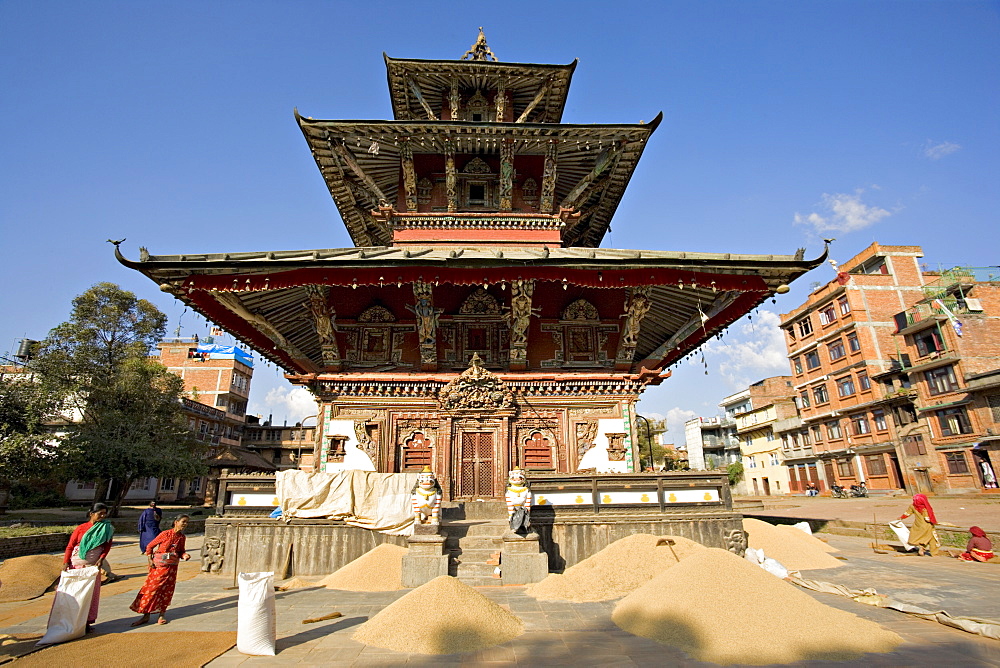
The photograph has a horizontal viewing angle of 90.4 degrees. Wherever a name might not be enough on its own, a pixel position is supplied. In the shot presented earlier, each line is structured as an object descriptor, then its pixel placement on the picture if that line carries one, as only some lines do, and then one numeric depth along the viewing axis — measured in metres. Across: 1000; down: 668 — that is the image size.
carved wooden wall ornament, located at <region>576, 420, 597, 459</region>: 14.23
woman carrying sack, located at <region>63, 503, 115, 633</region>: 7.54
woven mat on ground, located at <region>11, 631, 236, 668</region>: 5.31
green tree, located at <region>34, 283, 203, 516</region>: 27.70
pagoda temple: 12.21
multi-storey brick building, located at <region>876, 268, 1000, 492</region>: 33.41
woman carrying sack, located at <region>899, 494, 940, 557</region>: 11.88
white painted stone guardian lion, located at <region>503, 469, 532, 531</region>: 9.62
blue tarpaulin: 61.84
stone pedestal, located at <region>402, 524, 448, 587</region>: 8.94
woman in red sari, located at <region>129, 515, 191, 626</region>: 6.82
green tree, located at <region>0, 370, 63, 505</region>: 21.78
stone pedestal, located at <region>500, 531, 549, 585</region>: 9.03
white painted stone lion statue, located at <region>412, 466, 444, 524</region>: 9.66
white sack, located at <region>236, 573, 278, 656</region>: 5.43
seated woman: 10.71
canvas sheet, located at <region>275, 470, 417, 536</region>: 10.51
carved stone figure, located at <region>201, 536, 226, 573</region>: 10.47
